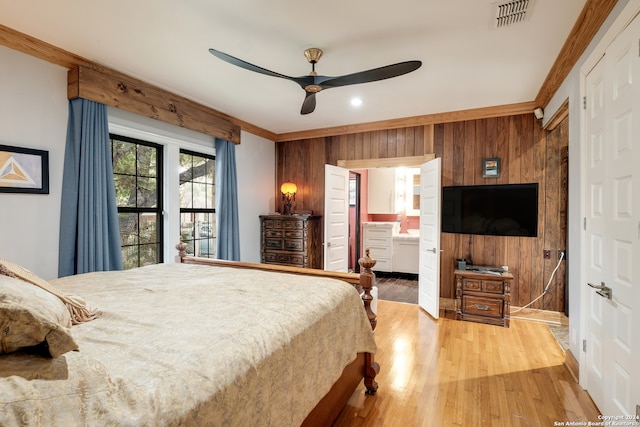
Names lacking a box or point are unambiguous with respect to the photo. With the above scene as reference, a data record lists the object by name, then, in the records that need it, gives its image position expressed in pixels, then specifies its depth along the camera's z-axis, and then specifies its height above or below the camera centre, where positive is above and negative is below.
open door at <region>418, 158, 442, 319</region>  3.86 -0.27
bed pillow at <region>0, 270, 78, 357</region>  0.82 -0.32
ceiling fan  2.17 +1.08
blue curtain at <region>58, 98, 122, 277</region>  2.66 +0.18
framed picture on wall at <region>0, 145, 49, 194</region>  2.35 +0.34
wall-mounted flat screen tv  3.82 +0.10
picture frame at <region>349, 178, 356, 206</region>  6.65 +0.51
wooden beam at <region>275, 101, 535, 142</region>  3.89 +1.37
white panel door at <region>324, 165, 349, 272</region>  4.74 -0.04
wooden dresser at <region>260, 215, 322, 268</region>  4.78 -0.41
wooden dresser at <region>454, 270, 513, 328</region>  3.65 -0.98
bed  0.77 -0.47
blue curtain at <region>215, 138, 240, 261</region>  4.27 +0.13
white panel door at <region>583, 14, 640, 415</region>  1.60 -0.05
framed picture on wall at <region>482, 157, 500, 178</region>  4.03 +0.66
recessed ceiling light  3.74 +1.42
